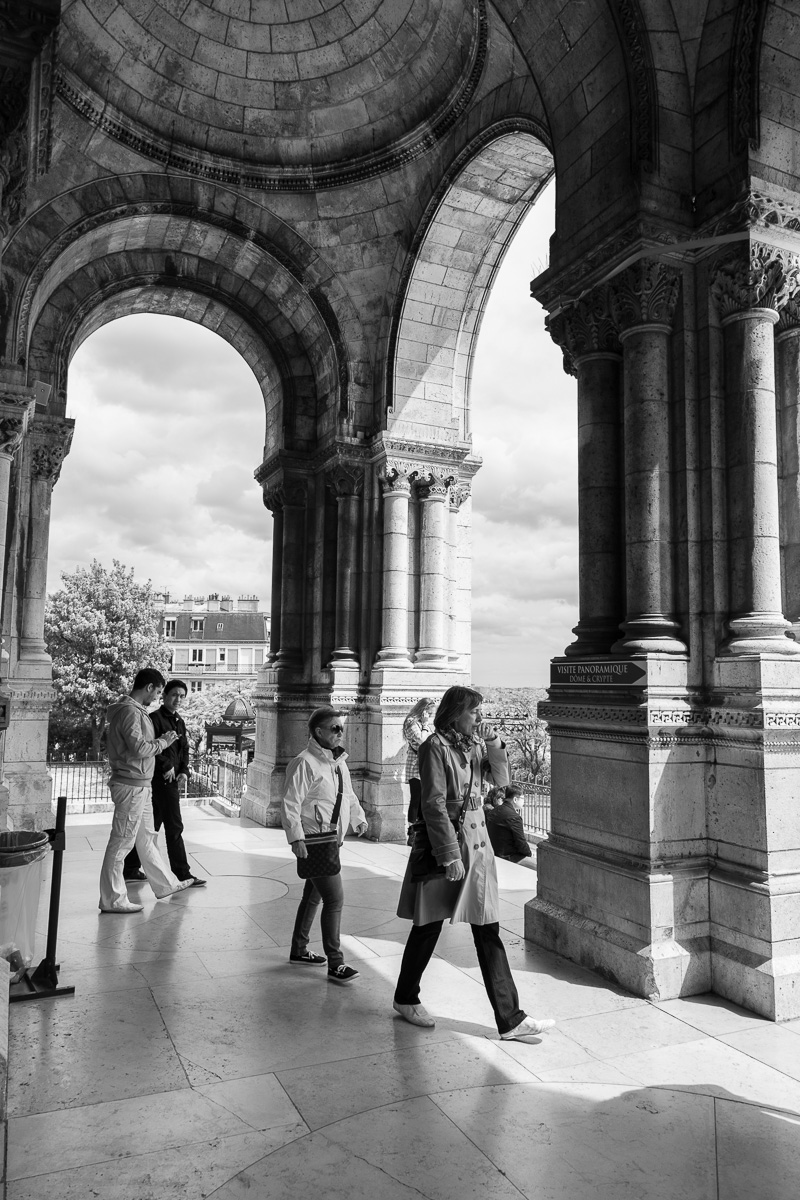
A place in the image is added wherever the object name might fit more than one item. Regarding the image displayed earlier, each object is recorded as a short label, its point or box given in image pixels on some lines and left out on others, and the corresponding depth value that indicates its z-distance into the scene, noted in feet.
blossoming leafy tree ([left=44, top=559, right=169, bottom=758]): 107.65
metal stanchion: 16.53
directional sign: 18.70
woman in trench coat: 14.49
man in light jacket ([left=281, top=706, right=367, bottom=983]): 17.66
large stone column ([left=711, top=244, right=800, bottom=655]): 18.39
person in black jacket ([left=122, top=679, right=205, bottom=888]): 25.38
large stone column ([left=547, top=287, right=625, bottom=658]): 20.89
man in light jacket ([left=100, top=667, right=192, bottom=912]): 22.63
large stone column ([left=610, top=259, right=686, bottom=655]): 19.43
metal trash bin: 15.05
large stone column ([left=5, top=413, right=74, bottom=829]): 34.63
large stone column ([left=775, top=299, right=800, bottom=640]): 19.90
